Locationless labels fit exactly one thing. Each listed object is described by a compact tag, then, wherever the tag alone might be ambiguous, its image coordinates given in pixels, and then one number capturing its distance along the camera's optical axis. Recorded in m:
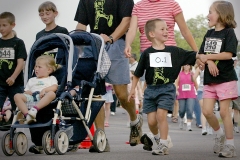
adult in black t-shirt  8.79
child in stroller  7.33
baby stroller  7.25
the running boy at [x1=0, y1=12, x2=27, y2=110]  10.65
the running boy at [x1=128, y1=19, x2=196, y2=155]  7.82
